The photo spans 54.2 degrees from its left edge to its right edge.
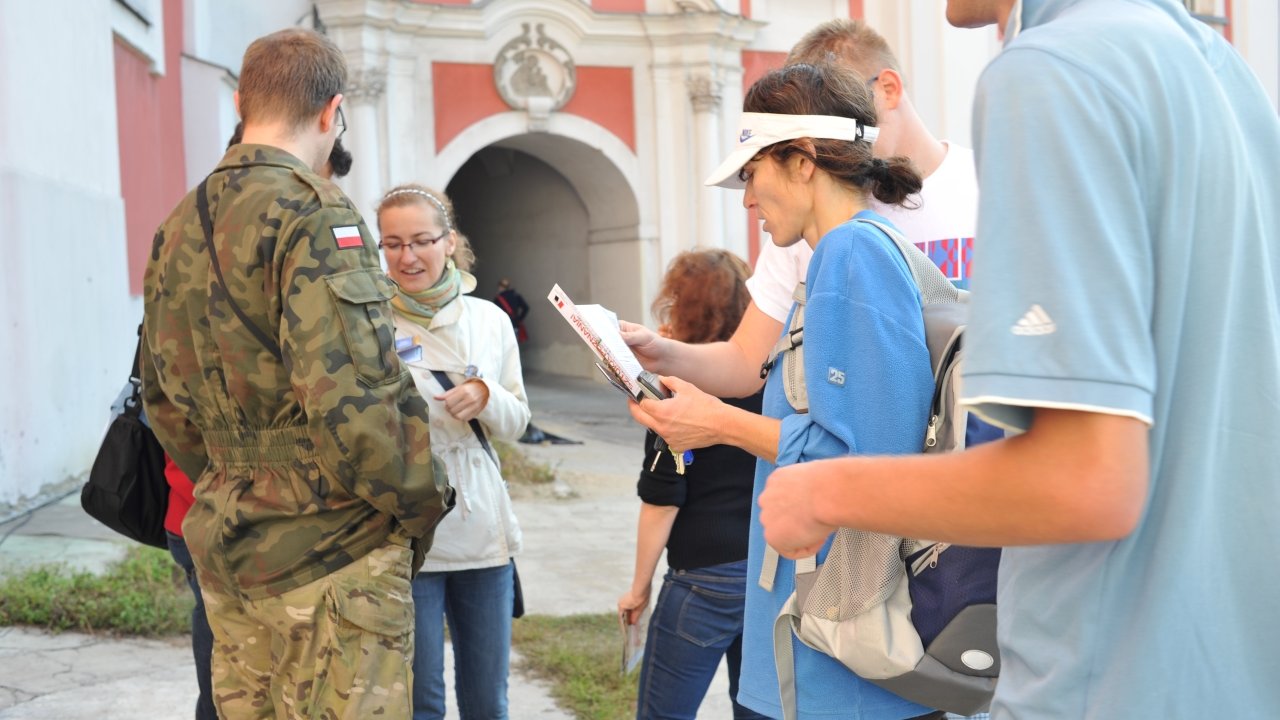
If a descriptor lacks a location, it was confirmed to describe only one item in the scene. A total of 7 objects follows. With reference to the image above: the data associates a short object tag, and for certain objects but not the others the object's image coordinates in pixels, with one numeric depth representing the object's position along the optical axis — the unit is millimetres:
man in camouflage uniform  2303
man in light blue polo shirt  1098
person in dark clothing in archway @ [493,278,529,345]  19938
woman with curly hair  3240
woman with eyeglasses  3332
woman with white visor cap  1906
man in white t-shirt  2707
